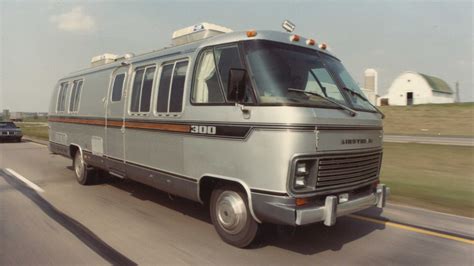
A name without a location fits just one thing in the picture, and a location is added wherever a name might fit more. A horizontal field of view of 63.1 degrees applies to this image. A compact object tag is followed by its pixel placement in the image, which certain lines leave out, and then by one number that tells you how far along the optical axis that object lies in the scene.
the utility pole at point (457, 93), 61.60
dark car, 22.84
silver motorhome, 4.26
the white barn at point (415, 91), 53.12
